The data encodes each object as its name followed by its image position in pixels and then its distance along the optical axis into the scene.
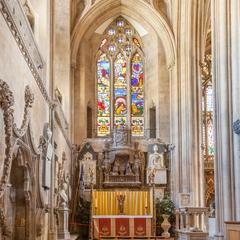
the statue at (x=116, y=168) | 28.11
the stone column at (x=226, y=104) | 17.45
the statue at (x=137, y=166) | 28.16
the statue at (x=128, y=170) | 28.08
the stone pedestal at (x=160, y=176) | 28.17
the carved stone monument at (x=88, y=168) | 27.85
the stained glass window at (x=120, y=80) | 31.25
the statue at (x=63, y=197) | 21.02
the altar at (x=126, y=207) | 24.83
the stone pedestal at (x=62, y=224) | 20.50
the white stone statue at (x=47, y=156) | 15.75
